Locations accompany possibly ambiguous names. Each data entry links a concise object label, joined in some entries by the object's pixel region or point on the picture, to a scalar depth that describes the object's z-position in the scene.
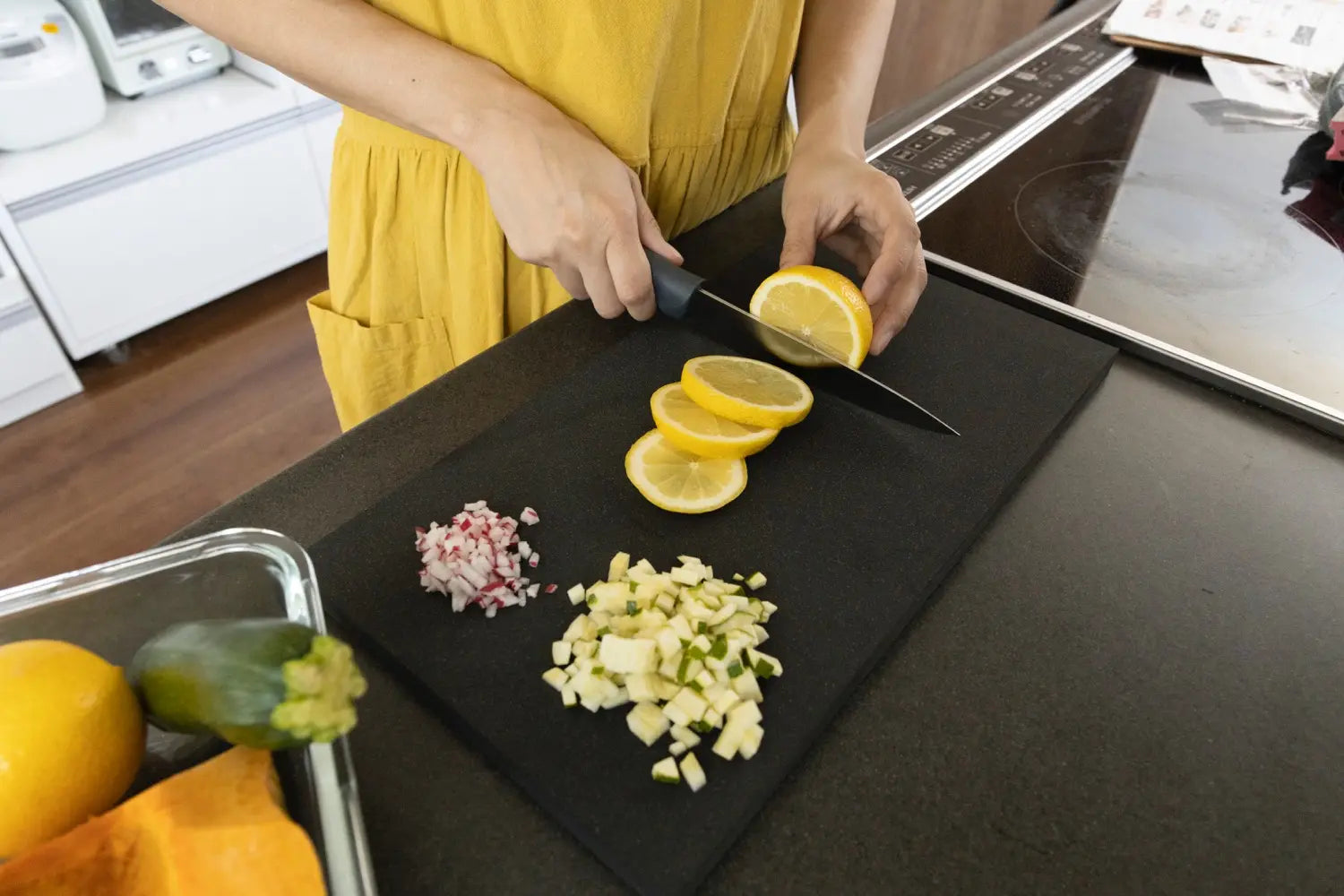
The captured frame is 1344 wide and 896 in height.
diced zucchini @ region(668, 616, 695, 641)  0.63
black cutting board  0.58
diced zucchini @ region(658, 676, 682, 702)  0.62
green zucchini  0.43
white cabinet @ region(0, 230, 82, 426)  2.03
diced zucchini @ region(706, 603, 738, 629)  0.65
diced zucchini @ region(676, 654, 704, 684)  0.62
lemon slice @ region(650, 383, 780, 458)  0.78
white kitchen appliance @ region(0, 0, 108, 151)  1.96
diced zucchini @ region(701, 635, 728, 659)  0.63
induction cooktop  1.01
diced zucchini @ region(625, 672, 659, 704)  0.61
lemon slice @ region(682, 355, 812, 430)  0.80
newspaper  1.62
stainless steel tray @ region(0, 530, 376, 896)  0.48
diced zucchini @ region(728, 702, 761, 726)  0.60
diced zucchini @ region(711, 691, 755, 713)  0.61
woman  0.83
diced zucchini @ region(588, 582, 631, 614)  0.66
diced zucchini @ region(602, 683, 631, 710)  0.61
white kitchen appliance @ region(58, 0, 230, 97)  2.19
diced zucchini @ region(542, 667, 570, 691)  0.63
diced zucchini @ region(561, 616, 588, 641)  0.65
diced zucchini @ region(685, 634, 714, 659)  0.63
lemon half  0.87
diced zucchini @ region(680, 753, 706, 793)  0.58
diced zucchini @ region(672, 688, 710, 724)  0.60
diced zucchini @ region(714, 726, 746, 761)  0.59
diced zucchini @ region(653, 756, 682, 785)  0.58
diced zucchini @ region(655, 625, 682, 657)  0.62
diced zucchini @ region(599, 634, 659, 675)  0.61
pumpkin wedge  0.41
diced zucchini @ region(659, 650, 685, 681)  0.62
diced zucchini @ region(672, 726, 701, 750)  0.60
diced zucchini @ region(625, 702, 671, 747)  0.60
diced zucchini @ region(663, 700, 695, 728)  0.60
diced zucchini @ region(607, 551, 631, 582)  0.71
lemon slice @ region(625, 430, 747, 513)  0.76
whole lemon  0.41
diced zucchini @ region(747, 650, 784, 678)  0.64
